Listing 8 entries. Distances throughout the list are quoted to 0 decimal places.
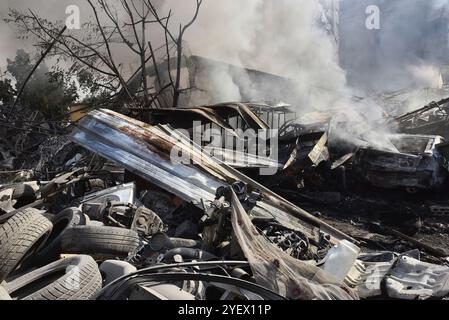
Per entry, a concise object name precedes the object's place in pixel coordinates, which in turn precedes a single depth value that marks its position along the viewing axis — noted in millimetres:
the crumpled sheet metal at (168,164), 4980
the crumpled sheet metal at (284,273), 2816
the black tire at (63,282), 2857
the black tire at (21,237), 3221
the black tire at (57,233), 3879
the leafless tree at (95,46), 11070
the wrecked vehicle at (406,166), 7438
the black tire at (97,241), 3818
